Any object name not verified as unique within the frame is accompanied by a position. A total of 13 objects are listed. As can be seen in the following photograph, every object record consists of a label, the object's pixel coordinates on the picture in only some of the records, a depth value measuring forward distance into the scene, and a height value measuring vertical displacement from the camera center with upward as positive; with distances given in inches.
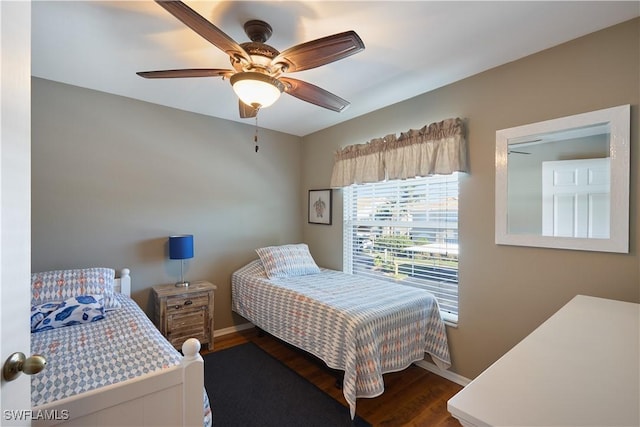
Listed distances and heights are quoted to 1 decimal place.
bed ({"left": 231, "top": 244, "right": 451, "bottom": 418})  73.9 -32.5
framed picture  142.9 +3.6
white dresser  26.8 -18.5
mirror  64.0 +8.4
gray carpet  73.9 -53.7
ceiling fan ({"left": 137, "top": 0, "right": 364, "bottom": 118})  51.0 +31.2
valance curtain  90.7 +21.9
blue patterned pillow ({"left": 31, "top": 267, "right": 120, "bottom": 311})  80.5 -22.2
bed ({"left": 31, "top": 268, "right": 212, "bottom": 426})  41.4 -28.7
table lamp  109.8 -13.7
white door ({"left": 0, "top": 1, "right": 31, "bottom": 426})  26.0 +1.2
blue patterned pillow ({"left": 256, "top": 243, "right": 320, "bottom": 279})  121.3 -21.5
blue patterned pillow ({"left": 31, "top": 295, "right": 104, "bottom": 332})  70.4 -26.5
